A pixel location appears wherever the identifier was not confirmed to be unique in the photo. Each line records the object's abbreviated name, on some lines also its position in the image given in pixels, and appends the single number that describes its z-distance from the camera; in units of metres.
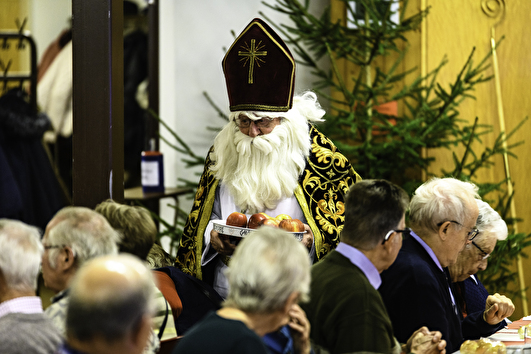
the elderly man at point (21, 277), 4.41
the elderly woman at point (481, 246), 7.57
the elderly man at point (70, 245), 4.94
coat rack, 10.75
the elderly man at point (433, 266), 5.92
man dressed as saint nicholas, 8.13
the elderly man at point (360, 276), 4.78
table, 6.24
